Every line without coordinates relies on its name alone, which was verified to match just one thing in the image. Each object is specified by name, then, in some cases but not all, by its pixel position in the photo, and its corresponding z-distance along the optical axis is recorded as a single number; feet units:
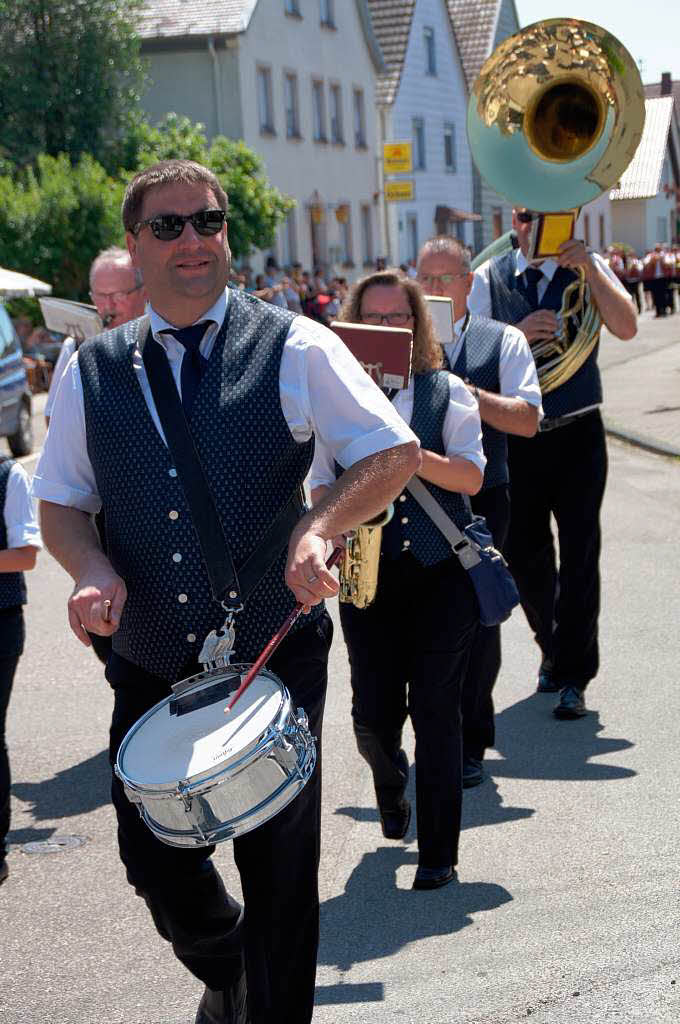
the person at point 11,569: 16.47
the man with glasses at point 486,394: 18.44
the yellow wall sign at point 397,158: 108.17
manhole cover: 17.49
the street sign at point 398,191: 110.26
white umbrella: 67.15
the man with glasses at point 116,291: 19.98
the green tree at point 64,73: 100.42
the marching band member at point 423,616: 15.40
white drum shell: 9.98
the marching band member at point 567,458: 21.33
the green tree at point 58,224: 85.10
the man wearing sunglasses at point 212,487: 11.12
